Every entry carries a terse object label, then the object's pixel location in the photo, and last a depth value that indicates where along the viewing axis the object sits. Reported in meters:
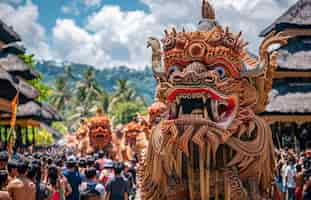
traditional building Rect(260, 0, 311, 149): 22.28
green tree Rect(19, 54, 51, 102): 37.16
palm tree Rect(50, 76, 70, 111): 76.19
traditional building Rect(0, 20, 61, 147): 23.80
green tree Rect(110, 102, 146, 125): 69.62
